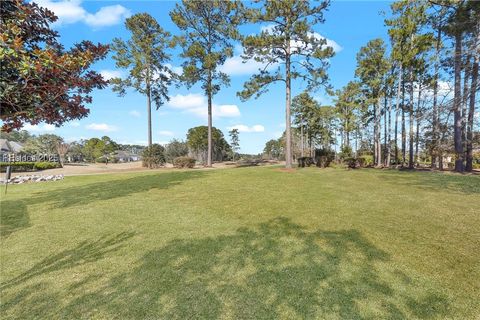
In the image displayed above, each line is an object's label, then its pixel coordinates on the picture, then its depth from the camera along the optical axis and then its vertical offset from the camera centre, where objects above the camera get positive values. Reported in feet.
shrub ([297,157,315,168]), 60.08 -2.11
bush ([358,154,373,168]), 71.10 -2.81
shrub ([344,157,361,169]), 56.59 -2.38
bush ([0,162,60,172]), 74.74 -2.74
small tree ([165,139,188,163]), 165.27 +4.00
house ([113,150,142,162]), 219.71 -1.01
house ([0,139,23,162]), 134.31 +5.04
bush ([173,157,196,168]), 72.18 -2.03
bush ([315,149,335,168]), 56.90 -1.16
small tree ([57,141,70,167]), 111.17 +3.44
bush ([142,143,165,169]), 75.41 -0.77
